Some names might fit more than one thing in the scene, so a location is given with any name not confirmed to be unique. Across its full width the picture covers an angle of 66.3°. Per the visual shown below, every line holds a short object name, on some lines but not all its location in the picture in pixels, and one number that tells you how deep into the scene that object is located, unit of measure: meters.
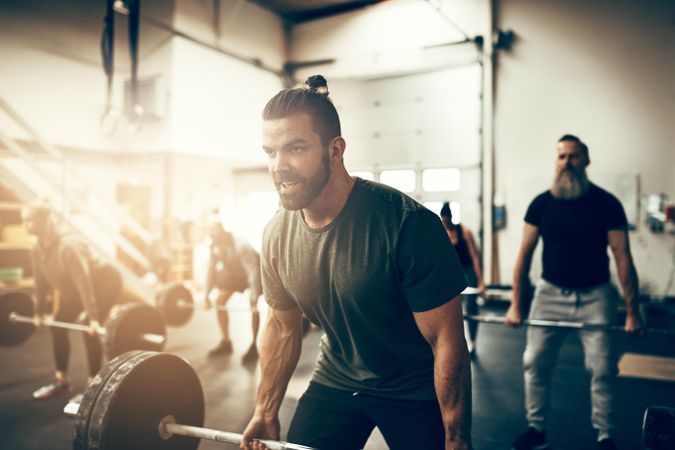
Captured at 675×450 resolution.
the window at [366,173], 7.07
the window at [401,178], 6.79
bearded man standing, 2.03
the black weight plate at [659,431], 1.10
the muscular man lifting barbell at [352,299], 1.05
